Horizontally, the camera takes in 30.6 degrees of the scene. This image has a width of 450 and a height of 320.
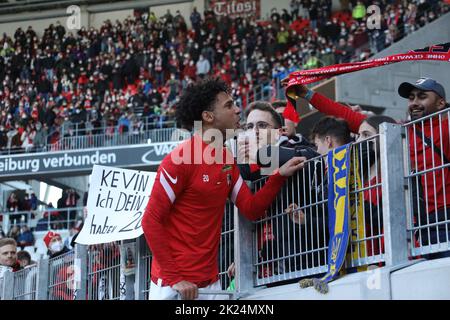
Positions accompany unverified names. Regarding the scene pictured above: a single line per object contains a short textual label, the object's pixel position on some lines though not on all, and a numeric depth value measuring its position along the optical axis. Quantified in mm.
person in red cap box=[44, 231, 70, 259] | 11523
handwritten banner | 6266
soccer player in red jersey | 4535
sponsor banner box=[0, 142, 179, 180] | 21328
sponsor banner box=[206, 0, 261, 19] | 31609
